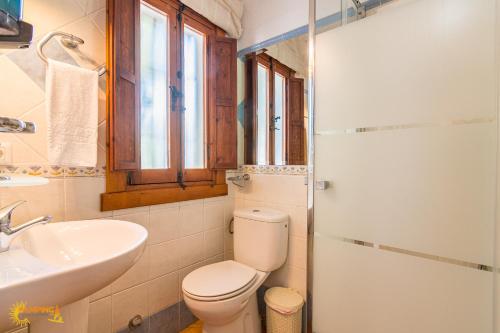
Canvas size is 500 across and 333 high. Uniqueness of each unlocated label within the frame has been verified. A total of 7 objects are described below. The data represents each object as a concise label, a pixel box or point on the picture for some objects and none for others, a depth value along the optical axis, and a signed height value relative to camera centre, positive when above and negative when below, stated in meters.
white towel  0.93 +0.21
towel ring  0.93 +0.53
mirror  1.50 +0.43
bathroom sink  0.48 -0.27
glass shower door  0.81 -0.01
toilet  1.16 -0.64
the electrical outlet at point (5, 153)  0.88 +0.04
